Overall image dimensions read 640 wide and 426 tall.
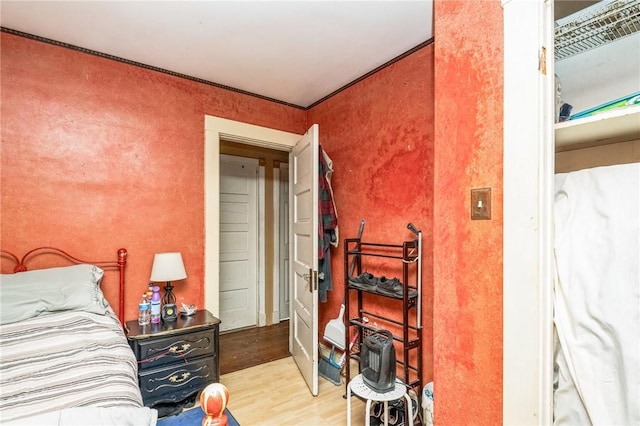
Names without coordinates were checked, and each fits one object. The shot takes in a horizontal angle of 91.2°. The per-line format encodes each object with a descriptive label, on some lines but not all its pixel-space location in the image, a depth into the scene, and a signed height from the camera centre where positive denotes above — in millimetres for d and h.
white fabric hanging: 762 -211
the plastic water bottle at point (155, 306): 2307 -682
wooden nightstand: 2092 -999
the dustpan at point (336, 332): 2559 -973
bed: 1115 -662
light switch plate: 1016 +40
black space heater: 1750 -847
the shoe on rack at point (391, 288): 2004 -471
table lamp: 2305 -422
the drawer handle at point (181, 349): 2186 -946
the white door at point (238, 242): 3959 -354
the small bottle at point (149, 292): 2387 -596
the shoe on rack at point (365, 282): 2139 -465
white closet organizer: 832 +612
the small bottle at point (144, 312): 2291 -725
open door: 2461 -359
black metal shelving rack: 2010 -700
